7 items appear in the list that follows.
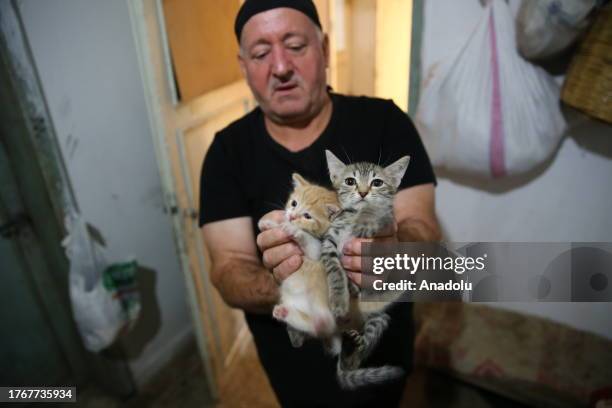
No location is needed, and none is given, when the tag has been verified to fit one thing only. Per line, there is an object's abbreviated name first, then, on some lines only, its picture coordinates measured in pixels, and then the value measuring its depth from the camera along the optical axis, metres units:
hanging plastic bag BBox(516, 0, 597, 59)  0.80
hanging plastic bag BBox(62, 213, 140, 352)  1.47
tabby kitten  0.54
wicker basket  0.78
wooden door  0.97
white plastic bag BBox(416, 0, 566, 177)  0.83
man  0.59
